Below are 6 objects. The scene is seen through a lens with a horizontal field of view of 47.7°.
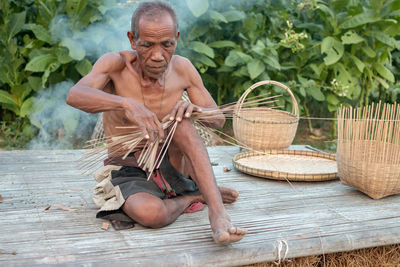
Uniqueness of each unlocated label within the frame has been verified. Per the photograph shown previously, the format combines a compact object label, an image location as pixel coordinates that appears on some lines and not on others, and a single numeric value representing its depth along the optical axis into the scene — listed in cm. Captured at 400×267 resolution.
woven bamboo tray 271
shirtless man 189
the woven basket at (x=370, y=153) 237
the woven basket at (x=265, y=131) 313
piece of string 185
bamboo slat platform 173
